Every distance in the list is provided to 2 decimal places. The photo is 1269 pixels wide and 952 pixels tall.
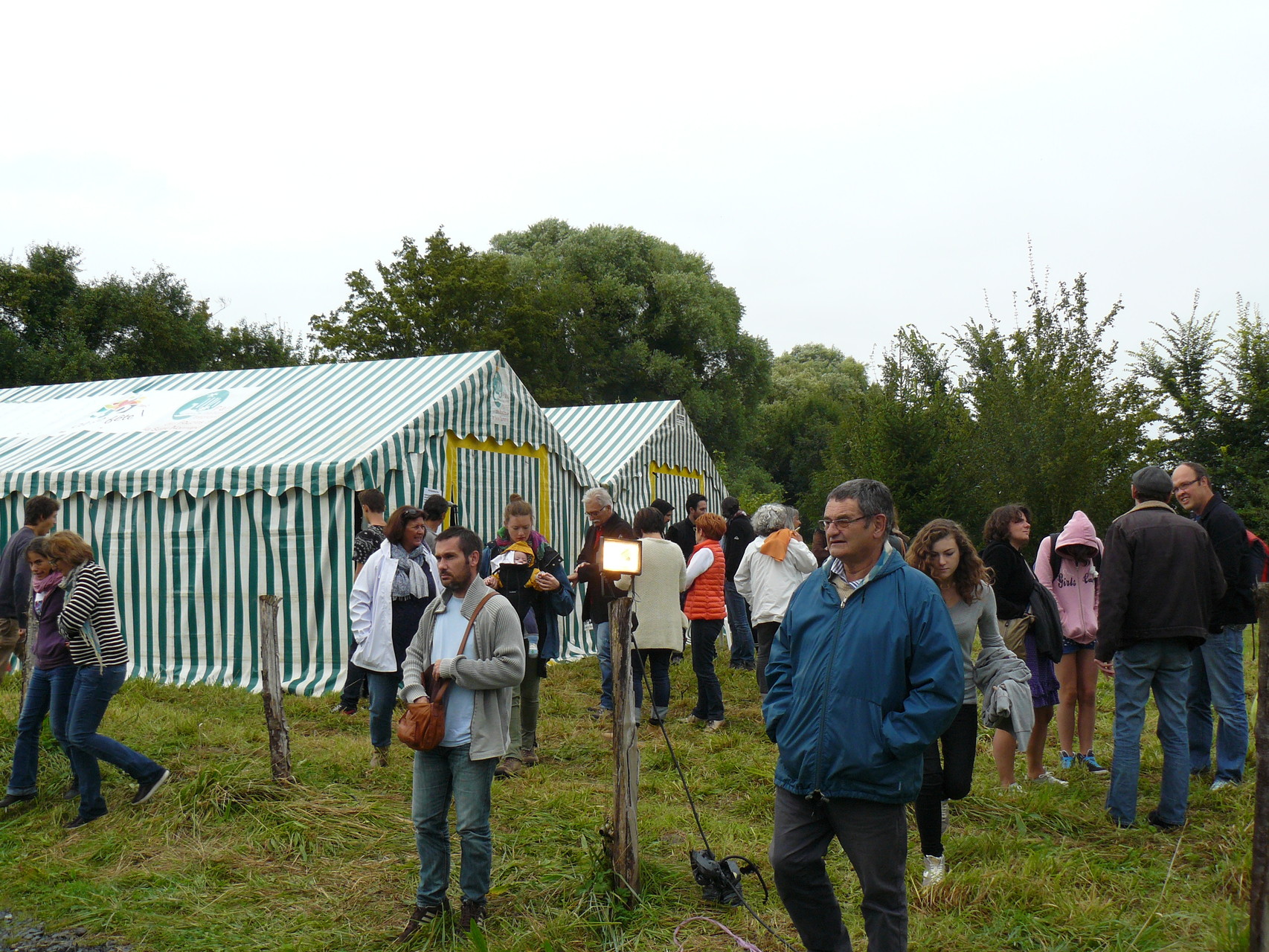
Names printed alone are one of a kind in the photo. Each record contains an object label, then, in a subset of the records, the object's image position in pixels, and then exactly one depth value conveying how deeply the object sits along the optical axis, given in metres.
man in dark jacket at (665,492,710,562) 10.71
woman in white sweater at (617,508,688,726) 7.41
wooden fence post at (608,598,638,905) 4.19
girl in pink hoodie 6.17
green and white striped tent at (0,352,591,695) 9.49
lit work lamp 4.37
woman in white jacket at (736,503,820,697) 7.30
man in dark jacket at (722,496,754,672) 10.57
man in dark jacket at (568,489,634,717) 7.10
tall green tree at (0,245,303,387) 26.23
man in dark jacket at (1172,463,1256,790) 5.59
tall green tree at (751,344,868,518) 40.25
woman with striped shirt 5.43
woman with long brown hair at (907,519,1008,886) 4.16
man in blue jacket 2.87
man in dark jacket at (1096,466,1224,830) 4.91
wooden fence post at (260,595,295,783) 5.72
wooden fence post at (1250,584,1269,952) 2.75
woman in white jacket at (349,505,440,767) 6.52
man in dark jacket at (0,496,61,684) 7.70
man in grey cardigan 3.92
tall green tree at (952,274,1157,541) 16.00
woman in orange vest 7.91
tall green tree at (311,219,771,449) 29.86
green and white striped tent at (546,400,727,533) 14.08
